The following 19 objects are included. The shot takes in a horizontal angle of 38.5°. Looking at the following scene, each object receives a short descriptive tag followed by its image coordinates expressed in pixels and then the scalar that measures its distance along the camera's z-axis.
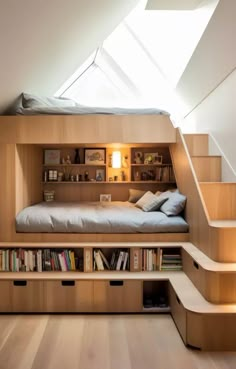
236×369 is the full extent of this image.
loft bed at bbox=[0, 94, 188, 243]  3.39
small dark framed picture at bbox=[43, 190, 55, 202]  4.92
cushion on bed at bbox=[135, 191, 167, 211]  3.68
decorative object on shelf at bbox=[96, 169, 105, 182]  4.91
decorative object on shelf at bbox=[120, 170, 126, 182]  4.92
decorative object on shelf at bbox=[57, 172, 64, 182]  4.91
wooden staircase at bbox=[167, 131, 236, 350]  2.34
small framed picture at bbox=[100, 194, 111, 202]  4.96
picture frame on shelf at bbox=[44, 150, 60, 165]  4.90
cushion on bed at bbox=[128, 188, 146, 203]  4.71
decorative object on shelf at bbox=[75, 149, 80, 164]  4.93
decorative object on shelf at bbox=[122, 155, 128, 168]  4.92
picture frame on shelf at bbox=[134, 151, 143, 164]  4.92
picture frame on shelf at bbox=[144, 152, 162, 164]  4.88
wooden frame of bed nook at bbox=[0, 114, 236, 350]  2.61
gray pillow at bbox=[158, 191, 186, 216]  3.48
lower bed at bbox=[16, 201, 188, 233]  3.37
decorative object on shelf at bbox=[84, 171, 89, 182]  4.93
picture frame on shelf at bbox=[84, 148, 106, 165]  4.90
